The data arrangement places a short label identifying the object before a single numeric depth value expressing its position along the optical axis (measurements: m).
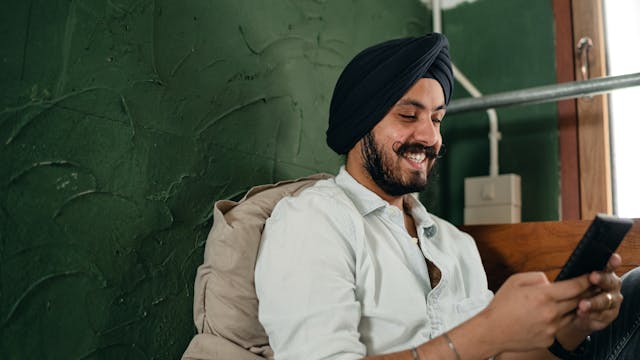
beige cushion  0.98
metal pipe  1.50
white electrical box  1.77
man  0.79
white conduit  1.87
